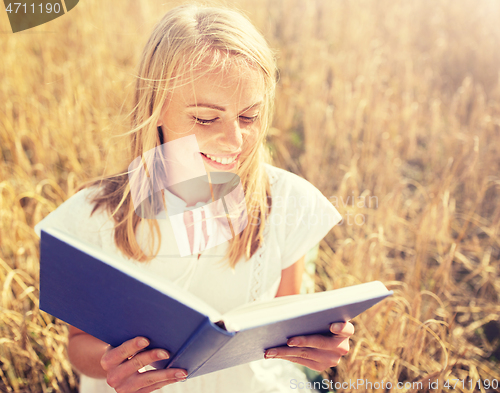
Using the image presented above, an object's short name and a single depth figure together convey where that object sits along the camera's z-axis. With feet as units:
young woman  2.81
